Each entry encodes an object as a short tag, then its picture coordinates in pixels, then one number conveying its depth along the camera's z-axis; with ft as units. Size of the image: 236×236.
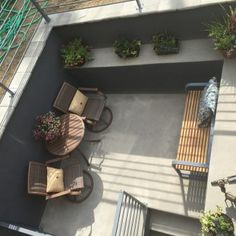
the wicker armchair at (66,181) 15.96
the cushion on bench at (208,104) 14.16
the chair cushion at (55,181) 16.10
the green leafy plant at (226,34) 14.12
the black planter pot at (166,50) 15.96
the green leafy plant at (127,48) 16.85
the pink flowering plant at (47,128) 16.54
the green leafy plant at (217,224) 11.29
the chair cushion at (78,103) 17.92
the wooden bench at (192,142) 14.00
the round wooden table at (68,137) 16.66
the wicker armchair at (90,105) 17.90
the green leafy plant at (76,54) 17.93
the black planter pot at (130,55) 16.92
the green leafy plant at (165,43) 15.90
